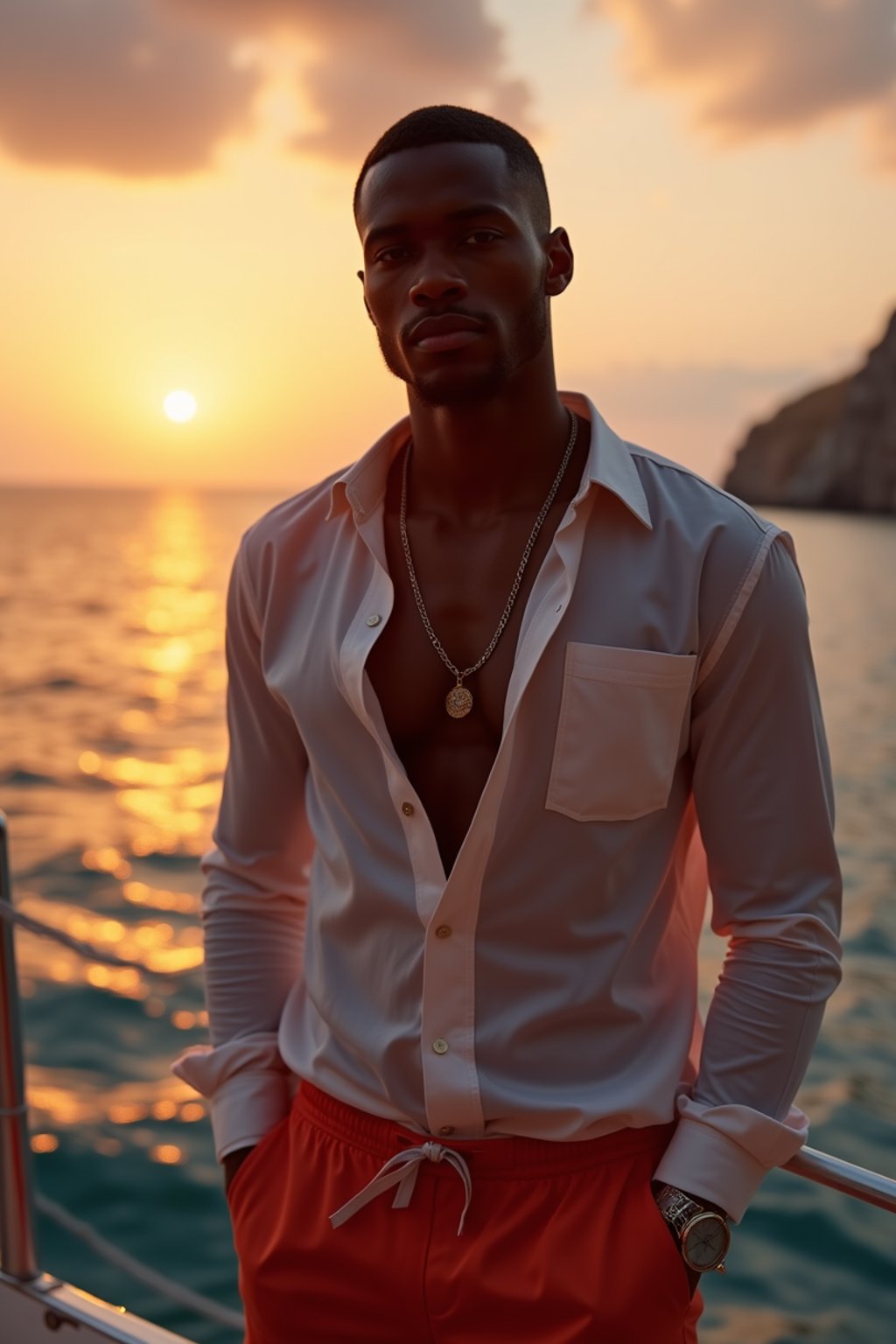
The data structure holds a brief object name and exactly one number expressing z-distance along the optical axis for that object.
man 1.51
